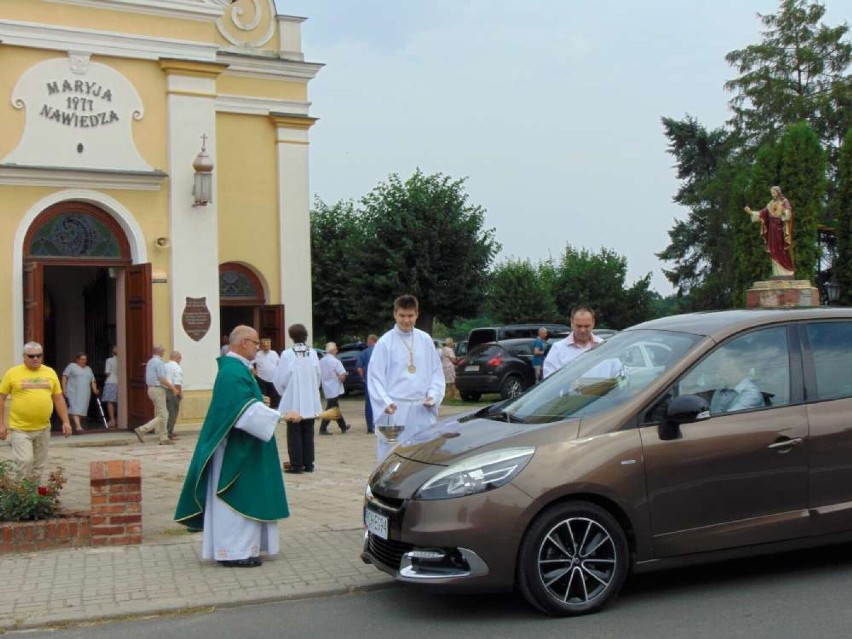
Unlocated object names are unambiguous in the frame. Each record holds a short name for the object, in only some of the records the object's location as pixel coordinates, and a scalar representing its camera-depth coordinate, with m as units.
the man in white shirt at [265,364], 17.33
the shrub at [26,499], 8.08
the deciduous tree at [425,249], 33.25
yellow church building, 17.34
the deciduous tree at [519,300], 52.59
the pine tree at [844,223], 38.86
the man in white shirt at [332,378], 17.38
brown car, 5.81
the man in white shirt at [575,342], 9.13
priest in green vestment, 7.28
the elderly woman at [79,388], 18.03
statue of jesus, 29.14
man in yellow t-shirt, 10.34
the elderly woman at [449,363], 25.30
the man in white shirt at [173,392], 17.20
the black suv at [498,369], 25.80
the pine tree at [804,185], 39.25
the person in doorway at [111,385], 18.75
